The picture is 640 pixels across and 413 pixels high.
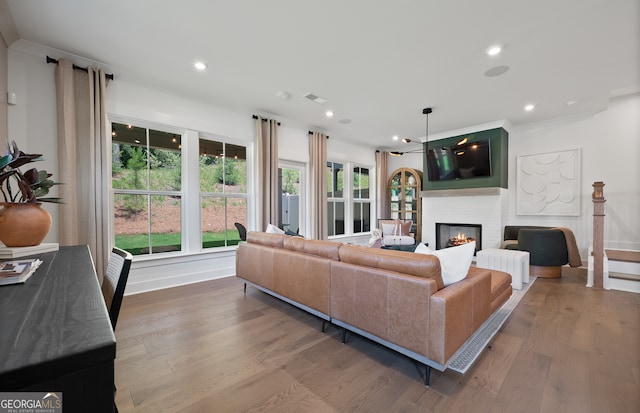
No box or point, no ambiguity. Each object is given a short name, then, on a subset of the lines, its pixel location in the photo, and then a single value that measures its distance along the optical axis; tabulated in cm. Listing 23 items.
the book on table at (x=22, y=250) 144
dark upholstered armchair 396
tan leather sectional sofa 165
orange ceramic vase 150
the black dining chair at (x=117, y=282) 120
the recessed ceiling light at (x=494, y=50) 272
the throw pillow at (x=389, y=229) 577
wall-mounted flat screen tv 525
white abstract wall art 477
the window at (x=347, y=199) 641
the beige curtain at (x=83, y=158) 292
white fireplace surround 523
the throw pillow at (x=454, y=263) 187
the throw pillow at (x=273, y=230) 353
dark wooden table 44
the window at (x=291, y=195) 548
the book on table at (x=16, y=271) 94
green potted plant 145
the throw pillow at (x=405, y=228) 573
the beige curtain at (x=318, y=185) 548
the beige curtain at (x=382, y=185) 723
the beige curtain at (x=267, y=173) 456
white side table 355
